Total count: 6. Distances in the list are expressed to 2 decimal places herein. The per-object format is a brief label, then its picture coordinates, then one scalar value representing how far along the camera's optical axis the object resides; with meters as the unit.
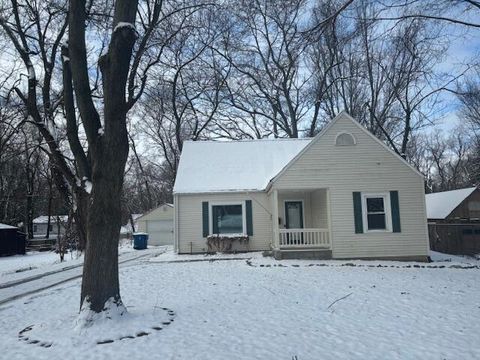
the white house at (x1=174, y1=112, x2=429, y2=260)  15.74
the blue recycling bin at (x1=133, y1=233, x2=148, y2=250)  26.86
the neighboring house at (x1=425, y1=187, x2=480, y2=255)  20.11
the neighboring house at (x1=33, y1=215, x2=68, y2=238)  56.00
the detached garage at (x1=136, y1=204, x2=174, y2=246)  31.53
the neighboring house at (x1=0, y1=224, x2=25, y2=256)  25.27
